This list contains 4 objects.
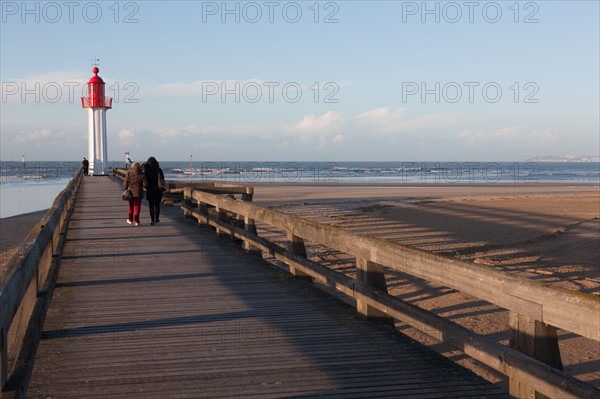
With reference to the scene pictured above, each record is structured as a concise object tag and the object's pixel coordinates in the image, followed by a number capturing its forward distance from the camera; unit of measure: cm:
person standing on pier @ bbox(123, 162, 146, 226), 1354
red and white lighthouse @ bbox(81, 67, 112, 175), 4312
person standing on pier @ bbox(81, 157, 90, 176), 4502
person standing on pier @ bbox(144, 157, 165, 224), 1392
